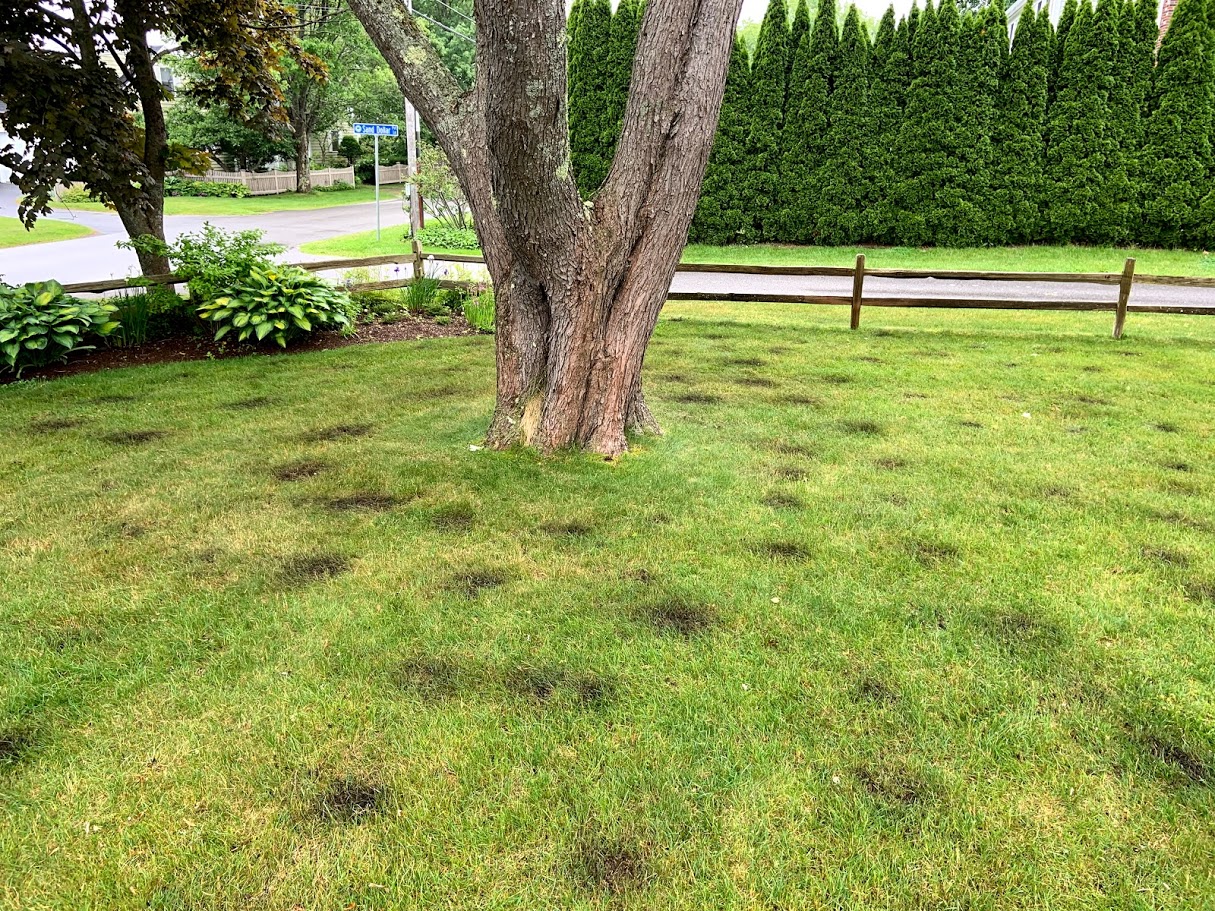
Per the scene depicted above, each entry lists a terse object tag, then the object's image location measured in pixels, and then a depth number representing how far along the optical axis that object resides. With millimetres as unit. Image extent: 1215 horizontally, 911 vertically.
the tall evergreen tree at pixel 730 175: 15703
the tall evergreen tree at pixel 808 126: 15086
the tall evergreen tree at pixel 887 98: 14812
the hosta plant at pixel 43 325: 6703
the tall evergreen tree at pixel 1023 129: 14156
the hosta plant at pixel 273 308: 7695
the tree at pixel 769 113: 15383
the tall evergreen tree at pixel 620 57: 15720
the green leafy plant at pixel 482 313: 9008
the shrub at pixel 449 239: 18062
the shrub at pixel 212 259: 7648
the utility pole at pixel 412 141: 17938
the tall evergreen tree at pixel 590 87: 16141
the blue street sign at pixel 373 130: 14836
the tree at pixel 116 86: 6410
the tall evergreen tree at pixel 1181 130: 13578
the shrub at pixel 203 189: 32438
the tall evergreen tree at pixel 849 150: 15008
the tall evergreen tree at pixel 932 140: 14523
